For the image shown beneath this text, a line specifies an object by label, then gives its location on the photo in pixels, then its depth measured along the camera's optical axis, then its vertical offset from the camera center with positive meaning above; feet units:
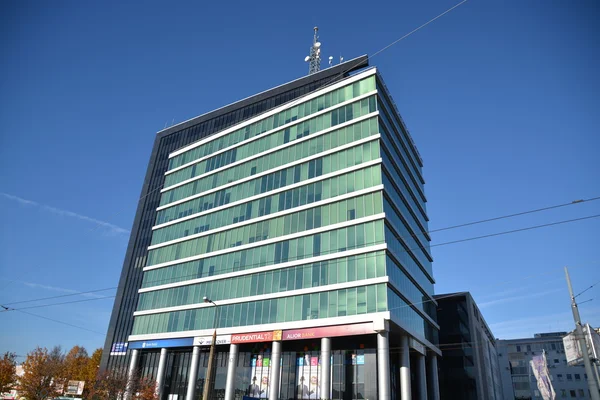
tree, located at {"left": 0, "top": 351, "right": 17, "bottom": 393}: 199.65 -2.13
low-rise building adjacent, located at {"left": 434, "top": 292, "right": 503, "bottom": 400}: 219.20 +19.77
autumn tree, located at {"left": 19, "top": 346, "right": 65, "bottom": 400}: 171.69 -2.86
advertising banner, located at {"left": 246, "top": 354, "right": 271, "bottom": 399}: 149.00 +1.47
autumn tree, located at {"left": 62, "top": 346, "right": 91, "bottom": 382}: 243.42 +5.44
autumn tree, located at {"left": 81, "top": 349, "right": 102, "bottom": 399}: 248.73 +3.00
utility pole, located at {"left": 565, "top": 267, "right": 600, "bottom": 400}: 56.75 +5.46
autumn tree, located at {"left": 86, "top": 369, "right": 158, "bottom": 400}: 144.25 -4.34
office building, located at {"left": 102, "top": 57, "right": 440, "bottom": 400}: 136.05 +44.19
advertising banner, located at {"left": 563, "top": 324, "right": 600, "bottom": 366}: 58.80 +6.84
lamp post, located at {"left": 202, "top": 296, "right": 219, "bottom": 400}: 83.61 -0.45
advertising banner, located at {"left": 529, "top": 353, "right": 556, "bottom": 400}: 101.09 +4.01
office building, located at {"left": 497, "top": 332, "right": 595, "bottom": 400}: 302.04 +18.09
